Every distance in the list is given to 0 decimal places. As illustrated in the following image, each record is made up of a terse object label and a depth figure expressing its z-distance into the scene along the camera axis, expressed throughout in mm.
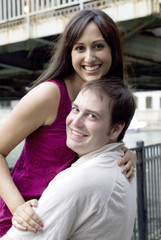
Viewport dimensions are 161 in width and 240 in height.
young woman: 1523
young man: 1189
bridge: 5578
